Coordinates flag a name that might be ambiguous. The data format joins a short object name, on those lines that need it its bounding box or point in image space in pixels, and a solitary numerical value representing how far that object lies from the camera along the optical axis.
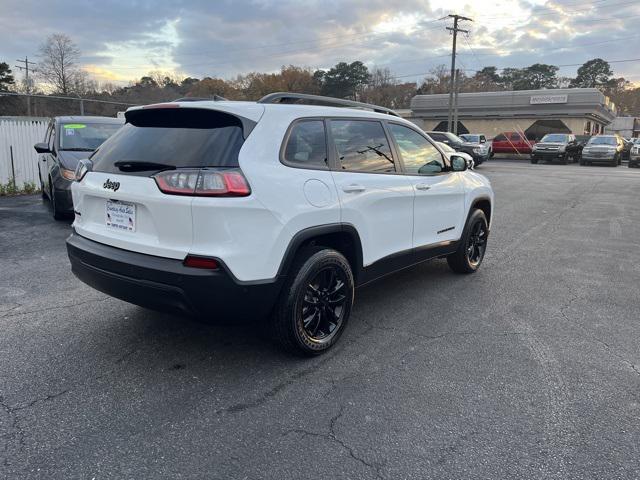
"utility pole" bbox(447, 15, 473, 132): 38.38
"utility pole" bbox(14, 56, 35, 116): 18.04
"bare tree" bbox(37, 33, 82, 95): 50.60
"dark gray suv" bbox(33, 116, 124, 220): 7.88
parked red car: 33.72
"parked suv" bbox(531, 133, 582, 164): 28.84
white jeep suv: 2.97
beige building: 38.81
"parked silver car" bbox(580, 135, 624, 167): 27.34
